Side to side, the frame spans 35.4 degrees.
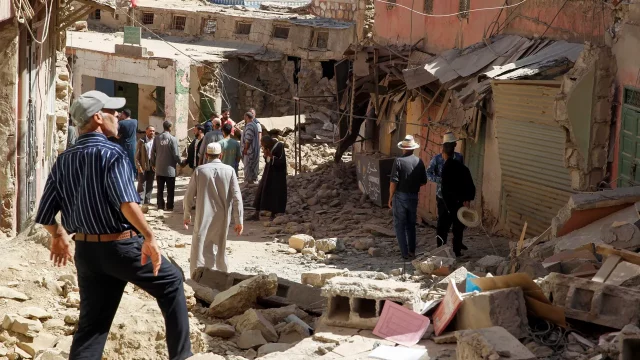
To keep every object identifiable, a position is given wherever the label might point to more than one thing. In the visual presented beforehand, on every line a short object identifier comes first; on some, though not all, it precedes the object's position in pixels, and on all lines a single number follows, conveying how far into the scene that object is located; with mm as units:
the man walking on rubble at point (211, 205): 10328
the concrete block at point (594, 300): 6250
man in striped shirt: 5543
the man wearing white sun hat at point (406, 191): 11820
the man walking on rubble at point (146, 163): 16750
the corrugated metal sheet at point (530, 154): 11930
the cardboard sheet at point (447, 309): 6422
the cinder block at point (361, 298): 6793
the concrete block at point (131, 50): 24625
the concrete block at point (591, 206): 9391
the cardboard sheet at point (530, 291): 6371
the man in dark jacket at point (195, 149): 16781
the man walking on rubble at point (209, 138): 15625
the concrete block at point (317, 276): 10039
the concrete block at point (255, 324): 7655
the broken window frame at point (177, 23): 31264
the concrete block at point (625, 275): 6711
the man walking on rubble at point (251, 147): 17656
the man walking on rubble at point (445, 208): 12039
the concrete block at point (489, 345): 5449
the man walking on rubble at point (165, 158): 16188
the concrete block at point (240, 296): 8266
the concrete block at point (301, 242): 13375
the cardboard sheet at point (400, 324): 6523
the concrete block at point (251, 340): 7512
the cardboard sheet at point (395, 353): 6145
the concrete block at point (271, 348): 7218
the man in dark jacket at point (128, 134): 16219
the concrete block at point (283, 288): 8797
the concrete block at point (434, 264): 10711
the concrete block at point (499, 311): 6184
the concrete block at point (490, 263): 9930
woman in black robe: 15539
